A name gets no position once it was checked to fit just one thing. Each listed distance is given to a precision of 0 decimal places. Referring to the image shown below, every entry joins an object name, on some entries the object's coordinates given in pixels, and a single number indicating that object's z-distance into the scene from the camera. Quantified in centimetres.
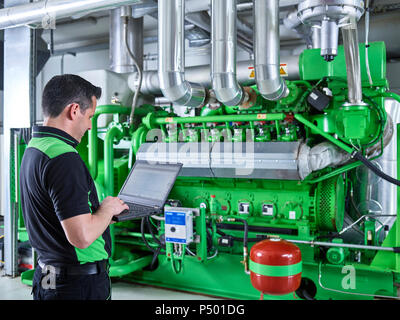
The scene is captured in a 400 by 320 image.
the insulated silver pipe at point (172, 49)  317
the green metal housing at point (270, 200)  334
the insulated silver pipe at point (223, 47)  309
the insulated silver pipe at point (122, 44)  478
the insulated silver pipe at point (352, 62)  277
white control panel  346
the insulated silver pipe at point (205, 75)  394
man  142
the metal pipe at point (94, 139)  407
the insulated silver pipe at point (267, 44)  296
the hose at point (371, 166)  304
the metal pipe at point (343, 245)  315
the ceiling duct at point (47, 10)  350
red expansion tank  227
